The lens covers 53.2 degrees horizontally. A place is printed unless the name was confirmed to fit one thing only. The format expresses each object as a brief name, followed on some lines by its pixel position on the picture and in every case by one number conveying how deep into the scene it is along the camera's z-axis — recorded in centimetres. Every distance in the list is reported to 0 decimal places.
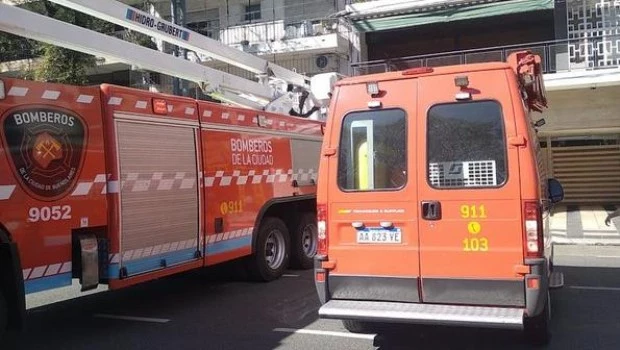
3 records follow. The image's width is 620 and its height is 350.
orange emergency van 492
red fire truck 553
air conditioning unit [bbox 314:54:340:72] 2078
